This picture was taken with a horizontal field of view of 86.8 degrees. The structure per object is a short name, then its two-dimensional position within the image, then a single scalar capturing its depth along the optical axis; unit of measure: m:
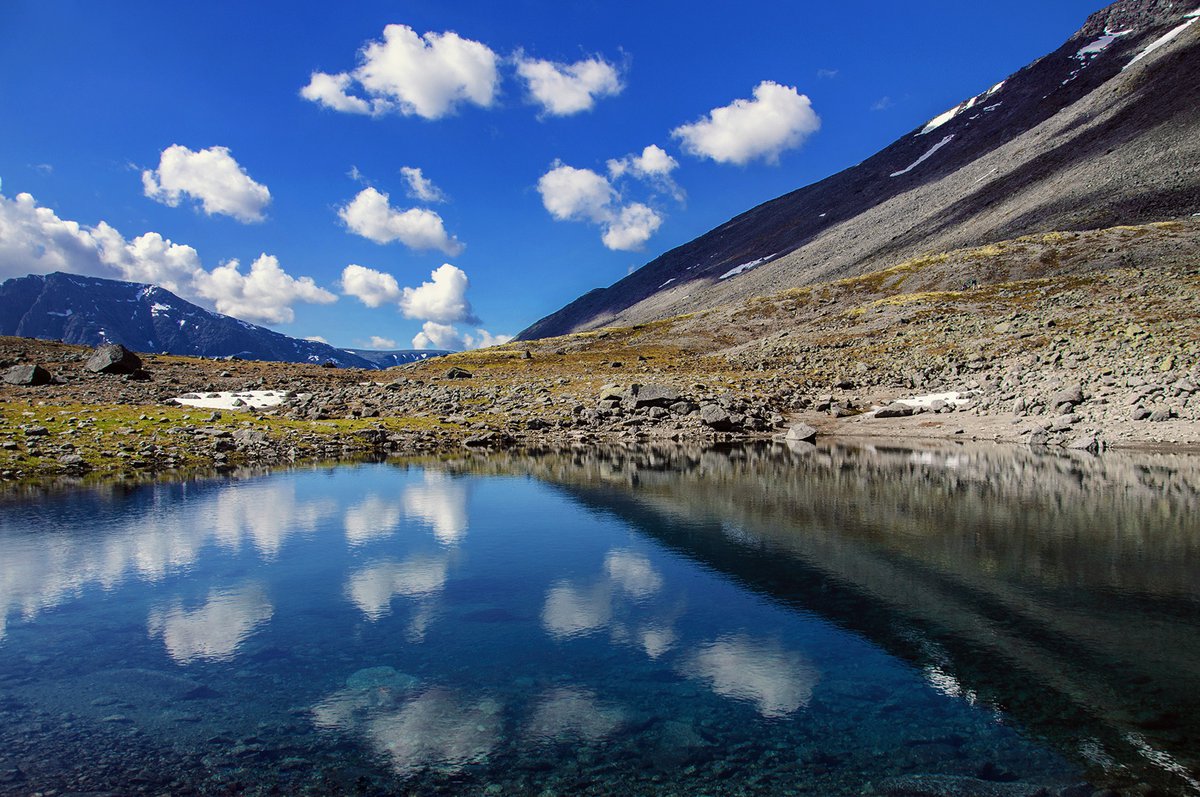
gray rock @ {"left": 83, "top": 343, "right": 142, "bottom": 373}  64.06
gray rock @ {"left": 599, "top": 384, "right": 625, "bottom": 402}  64.88
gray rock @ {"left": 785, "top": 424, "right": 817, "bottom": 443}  51.53
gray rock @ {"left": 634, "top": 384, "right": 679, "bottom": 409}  61.94
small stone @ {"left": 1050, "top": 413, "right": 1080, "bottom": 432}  44.81
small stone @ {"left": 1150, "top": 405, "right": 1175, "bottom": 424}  41.97
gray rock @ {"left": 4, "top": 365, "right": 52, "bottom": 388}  55.88
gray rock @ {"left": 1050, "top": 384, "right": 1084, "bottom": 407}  47.72
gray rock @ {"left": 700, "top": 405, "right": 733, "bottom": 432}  56.69
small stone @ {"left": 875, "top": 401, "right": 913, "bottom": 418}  57.42
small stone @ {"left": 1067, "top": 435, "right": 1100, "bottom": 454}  41.12
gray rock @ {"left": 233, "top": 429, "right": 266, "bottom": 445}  45.00
